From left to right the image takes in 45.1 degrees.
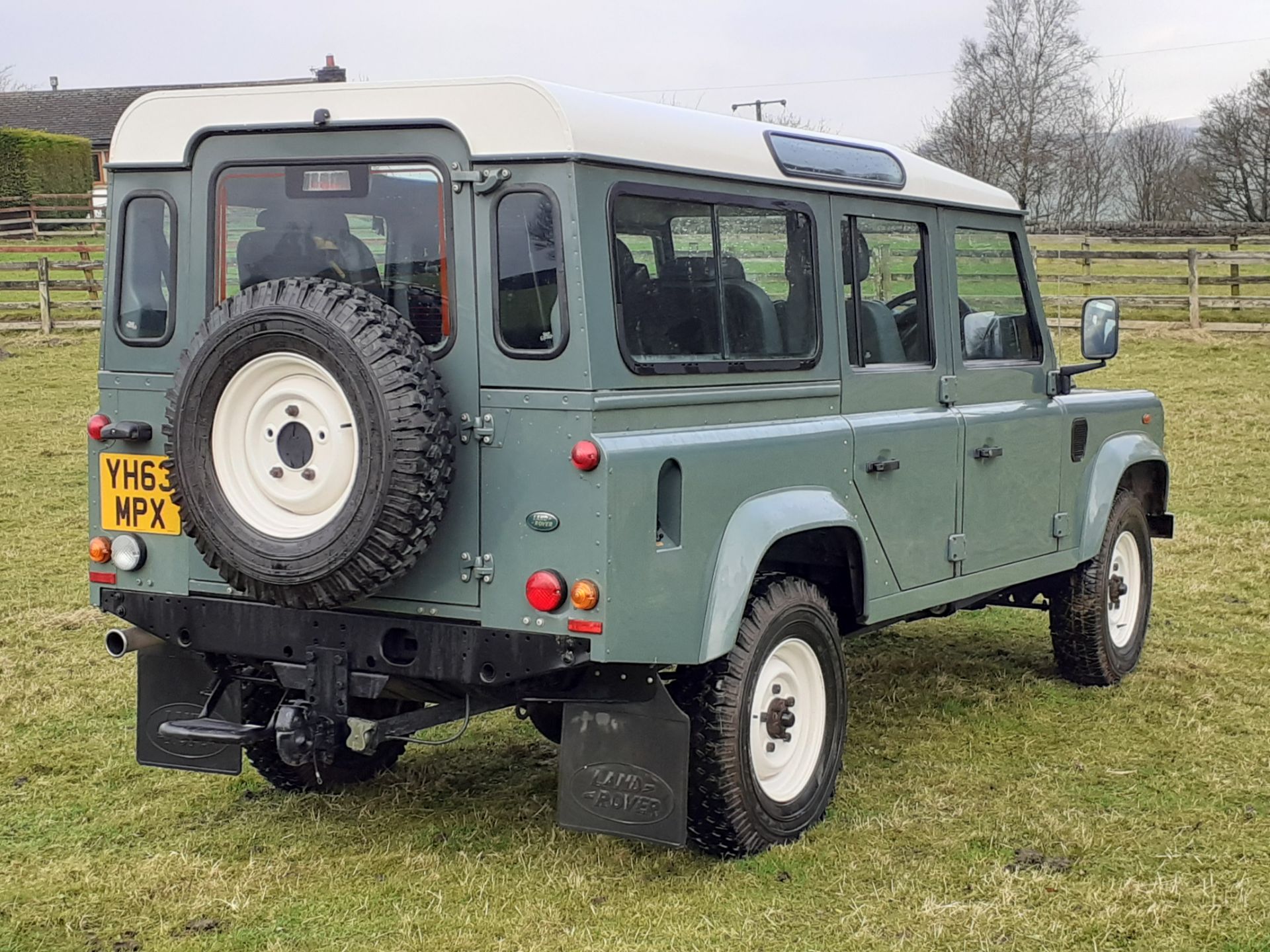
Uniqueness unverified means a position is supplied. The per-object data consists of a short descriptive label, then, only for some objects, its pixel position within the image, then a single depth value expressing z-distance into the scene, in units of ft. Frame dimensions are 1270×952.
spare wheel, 13.75
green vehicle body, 14.14
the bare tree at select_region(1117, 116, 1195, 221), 158.40
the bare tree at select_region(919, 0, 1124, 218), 158.92
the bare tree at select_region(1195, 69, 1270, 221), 144.05
